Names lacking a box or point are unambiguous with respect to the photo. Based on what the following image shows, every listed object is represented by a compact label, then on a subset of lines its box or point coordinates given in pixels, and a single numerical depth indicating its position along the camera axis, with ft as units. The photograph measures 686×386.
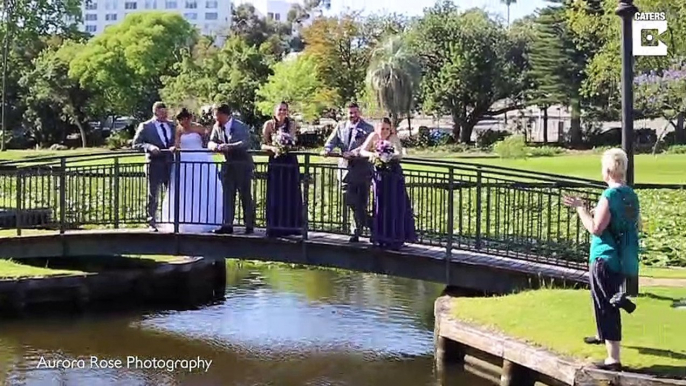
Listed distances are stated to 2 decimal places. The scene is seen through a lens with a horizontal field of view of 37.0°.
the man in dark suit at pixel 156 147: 45.75
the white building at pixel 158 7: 616.39
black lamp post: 33.81
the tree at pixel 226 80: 189.06
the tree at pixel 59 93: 195.93
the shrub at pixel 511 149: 131.64
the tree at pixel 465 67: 199.93
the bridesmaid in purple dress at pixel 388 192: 40.32
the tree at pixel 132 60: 200.23
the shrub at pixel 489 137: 182.76
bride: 45.68
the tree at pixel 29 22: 190.70
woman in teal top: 27.22
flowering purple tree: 121.29
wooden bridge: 40.11
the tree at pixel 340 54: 209.17
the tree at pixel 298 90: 181.37
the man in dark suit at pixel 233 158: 43.68
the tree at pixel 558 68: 195.93
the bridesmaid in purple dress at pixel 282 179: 42.55
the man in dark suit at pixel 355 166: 41.75
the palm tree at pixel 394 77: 192.24
